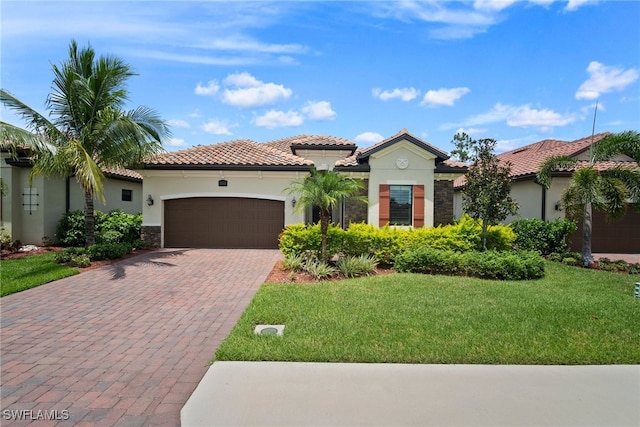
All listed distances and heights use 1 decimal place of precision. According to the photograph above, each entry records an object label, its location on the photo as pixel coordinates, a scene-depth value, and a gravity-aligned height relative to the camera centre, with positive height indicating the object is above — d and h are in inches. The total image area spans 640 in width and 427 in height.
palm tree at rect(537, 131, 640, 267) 456.1 +37.0
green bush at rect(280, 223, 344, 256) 439.5 -39.1
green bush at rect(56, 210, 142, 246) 595.8 -35.4
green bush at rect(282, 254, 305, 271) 410.5 -62.6
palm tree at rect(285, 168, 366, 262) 396.2 +21.6
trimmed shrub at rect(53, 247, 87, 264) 444.1 -61.0
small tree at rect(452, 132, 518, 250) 457.7 +29.9
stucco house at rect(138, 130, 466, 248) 574.6 +29.7
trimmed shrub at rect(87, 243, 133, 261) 467.8 -59.2
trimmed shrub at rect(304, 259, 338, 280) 384.5 -66.2
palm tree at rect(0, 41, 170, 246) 437.1 +111.4
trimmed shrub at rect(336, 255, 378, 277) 397.7 -63.5
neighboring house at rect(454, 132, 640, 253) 600.4 +8.6
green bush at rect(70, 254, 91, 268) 434.9 -67.0
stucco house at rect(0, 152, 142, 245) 571.5 +8.1
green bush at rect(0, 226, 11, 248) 537.9 -50.6
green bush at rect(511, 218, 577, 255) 544.7 -35.4
